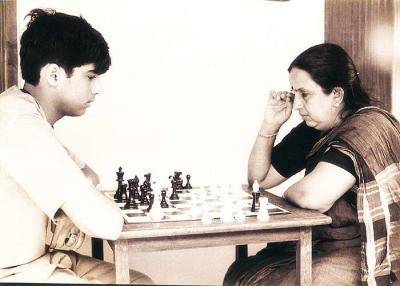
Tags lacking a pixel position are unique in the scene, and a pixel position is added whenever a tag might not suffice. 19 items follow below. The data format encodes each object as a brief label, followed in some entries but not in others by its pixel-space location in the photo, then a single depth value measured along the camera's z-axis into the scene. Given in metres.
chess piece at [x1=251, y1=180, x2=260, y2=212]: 2.09
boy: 1.86
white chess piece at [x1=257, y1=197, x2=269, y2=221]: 2.00
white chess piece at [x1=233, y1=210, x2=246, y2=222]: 2.00
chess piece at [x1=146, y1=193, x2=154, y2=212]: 2.11
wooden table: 1.91
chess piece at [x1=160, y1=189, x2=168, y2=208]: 2.15
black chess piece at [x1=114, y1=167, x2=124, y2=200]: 2.27
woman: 2.06
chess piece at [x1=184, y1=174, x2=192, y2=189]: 2.43
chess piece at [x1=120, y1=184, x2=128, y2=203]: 2.26
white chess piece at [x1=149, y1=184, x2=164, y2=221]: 2.01
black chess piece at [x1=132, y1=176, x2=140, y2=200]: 2.22
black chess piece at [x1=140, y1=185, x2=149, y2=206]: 2.21
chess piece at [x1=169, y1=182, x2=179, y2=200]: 2.27
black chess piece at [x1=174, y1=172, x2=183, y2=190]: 2.38
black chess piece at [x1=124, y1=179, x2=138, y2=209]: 2.15
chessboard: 2.02
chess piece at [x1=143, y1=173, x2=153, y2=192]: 2.24
